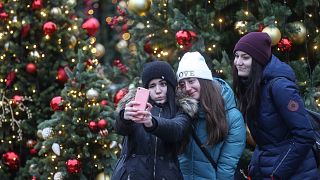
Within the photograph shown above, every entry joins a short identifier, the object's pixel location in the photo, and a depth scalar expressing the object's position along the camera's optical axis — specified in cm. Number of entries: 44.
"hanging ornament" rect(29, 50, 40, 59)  1612
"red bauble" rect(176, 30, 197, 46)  1339
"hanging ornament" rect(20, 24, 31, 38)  1606
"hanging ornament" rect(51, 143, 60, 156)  1429
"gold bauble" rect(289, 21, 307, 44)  1296
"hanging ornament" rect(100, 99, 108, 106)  1480
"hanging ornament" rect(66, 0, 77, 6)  1658
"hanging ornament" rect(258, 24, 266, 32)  1272
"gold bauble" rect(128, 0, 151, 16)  1427
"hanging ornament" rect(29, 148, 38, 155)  1603
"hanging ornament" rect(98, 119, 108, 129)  1438
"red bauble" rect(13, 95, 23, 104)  1570
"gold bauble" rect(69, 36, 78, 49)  1642
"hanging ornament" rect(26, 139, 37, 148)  1603
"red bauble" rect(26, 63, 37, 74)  1606
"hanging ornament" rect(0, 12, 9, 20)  1586
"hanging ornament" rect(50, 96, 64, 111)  1456
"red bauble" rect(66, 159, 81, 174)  1409
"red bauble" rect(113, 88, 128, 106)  1534
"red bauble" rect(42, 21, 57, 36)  1570
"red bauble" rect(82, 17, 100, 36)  1692
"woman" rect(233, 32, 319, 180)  921
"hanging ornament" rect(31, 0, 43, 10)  1590
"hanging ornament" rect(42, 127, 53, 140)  1454
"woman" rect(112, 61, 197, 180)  928
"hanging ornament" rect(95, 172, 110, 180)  1480
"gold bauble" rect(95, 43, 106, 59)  1825
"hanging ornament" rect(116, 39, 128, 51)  2106
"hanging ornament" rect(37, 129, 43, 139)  1502
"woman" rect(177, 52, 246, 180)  994
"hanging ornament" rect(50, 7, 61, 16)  1617
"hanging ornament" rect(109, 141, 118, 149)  1468
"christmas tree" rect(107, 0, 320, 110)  1285
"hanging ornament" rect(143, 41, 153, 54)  1544
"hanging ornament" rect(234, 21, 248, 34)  1304
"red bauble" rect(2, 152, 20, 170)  1578
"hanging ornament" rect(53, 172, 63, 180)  1429
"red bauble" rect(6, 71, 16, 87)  1606
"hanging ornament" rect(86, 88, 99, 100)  1446
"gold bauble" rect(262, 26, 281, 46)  1226
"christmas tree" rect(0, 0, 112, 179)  1593
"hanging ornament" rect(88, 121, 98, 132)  1438
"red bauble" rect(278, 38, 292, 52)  1274
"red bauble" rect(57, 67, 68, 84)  1611
